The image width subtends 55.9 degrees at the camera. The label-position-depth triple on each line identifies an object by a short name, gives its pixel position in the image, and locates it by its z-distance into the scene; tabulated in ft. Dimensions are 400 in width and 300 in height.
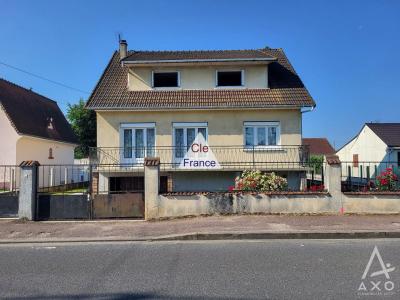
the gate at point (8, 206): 38.63
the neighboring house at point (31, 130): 75.00
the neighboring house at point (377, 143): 92.27
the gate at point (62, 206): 38.52
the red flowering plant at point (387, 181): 39.60
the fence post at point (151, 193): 37.65
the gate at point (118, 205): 38.50
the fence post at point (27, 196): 38.06
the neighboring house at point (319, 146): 205.36
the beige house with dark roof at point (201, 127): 53.98
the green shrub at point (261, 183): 40.09
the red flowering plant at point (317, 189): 39.13
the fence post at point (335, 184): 38.11
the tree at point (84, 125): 131.13
